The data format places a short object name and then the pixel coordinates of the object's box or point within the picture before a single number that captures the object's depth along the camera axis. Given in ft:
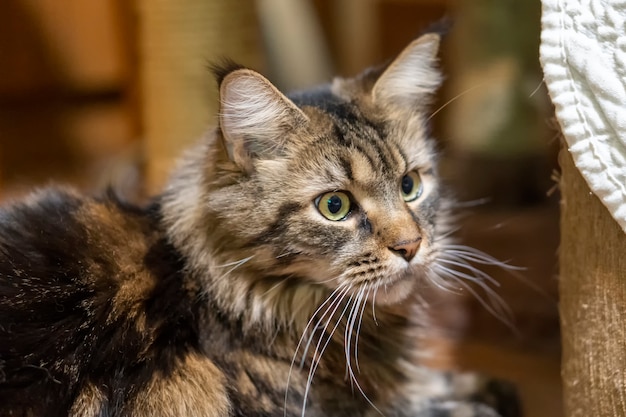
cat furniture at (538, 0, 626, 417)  2.86
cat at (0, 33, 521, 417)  2.99
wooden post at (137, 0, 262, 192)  4.33
